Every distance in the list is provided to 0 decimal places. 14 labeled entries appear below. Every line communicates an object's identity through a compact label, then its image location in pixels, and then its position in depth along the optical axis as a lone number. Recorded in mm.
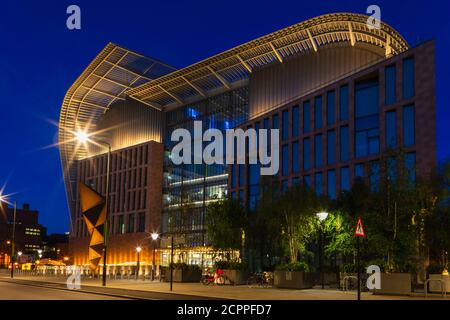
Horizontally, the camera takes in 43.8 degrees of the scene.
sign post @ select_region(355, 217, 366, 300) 22094
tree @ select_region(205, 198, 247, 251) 45188
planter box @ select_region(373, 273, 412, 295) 27531
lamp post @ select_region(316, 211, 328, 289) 33281
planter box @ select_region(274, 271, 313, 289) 33406
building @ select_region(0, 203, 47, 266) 177250
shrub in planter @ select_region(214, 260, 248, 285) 39781
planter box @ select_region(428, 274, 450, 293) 27984
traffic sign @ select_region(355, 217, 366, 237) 22125
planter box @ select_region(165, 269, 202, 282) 43406
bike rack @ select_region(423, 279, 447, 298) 26859
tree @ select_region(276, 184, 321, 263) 36531
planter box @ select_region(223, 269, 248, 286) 39719
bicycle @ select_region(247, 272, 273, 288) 37531
